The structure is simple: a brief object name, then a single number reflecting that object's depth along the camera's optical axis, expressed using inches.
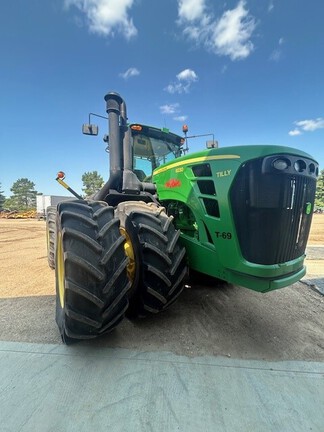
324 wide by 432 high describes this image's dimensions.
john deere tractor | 70.9
